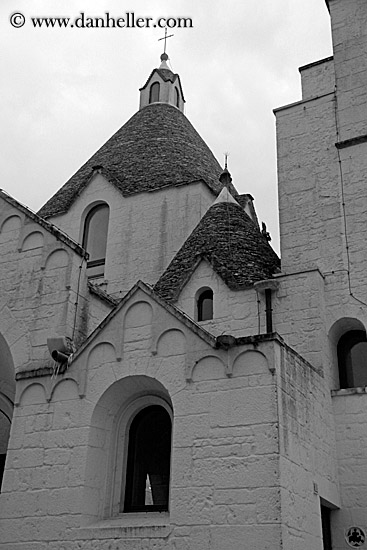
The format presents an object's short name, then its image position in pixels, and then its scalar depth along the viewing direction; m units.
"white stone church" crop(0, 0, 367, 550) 8.83
